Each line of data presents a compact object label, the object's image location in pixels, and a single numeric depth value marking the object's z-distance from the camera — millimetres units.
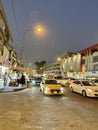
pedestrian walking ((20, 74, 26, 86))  16475
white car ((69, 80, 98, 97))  9657
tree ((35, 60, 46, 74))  75389
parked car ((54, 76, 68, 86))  20356
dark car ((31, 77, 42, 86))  20554
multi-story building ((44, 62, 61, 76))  87826
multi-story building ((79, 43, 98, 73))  34079
